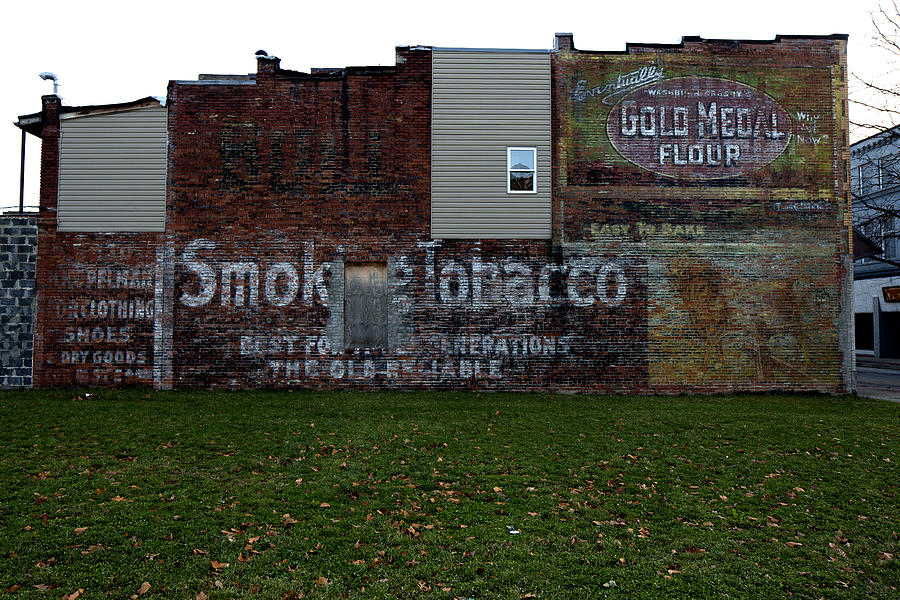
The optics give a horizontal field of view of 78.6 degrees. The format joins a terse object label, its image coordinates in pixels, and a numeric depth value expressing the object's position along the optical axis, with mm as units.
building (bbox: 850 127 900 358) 29641
